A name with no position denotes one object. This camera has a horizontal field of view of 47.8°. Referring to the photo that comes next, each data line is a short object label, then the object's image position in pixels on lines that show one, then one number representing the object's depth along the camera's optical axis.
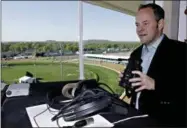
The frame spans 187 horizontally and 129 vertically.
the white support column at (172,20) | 2.62
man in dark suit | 0.96
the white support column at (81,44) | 2.89
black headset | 0.66
